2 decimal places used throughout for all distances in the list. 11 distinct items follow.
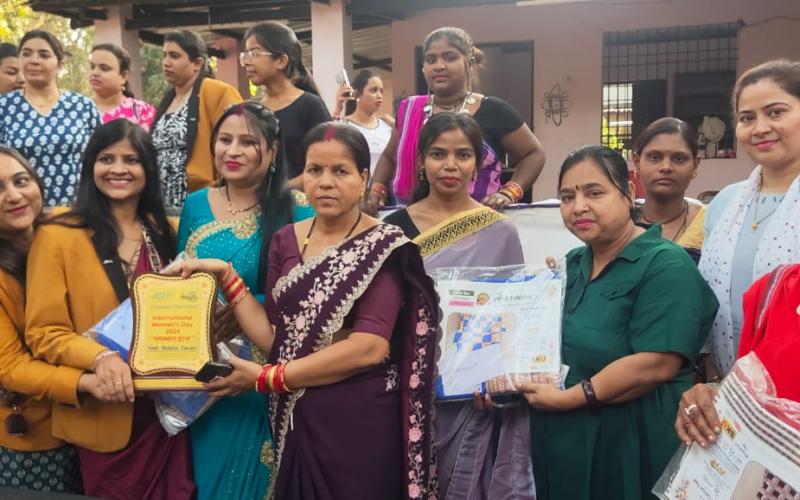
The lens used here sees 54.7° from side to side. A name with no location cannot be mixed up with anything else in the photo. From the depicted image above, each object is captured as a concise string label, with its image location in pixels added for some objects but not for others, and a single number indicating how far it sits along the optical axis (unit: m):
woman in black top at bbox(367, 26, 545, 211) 3.60
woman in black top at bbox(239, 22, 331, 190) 3.94
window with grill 9.23
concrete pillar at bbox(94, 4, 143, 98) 10.04
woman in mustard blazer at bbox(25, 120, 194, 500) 2.65
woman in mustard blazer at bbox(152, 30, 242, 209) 4.08
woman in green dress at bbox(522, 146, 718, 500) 2.37
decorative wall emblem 9.48
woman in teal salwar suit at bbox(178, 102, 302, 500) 2.75
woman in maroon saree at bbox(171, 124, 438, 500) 2.42
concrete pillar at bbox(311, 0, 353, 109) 8.93
